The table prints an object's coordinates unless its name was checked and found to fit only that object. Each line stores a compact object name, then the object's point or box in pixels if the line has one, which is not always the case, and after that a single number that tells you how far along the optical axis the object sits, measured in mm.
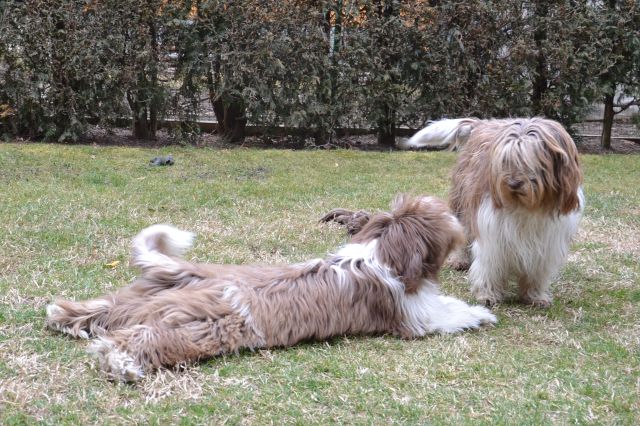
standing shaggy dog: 4195
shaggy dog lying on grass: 3478
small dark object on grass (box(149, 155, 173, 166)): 8742
